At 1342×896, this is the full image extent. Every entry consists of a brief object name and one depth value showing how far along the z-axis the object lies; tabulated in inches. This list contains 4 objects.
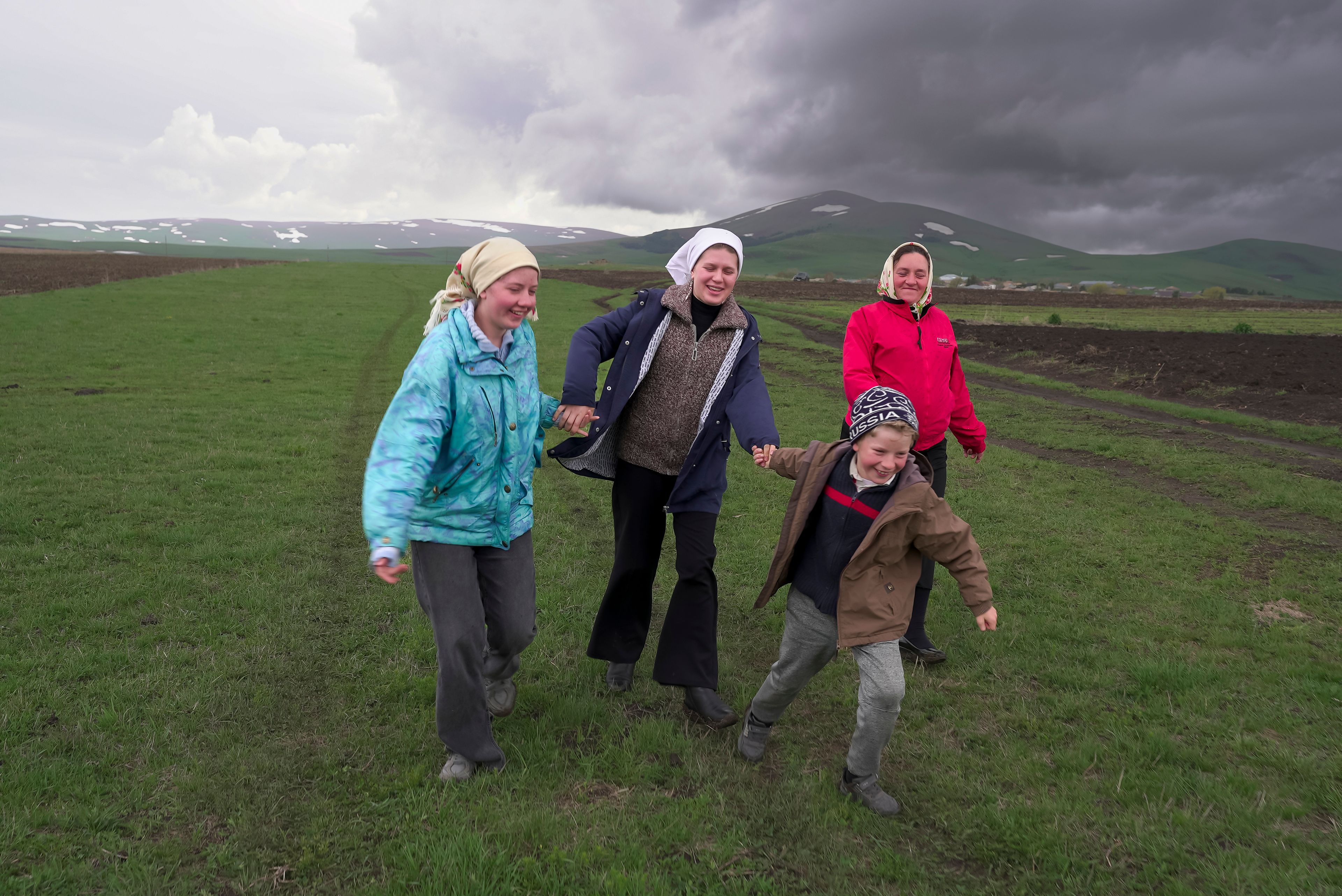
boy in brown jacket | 139.3
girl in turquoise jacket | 128.8
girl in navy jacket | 170.7
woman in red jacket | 194.5
